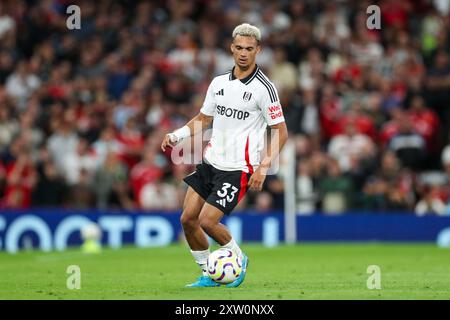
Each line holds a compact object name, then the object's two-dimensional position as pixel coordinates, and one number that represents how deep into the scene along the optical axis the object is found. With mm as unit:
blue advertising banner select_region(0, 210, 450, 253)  22578
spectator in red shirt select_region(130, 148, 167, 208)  23250
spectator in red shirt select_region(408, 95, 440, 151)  24375
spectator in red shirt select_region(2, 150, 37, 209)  23000
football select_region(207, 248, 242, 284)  12398
